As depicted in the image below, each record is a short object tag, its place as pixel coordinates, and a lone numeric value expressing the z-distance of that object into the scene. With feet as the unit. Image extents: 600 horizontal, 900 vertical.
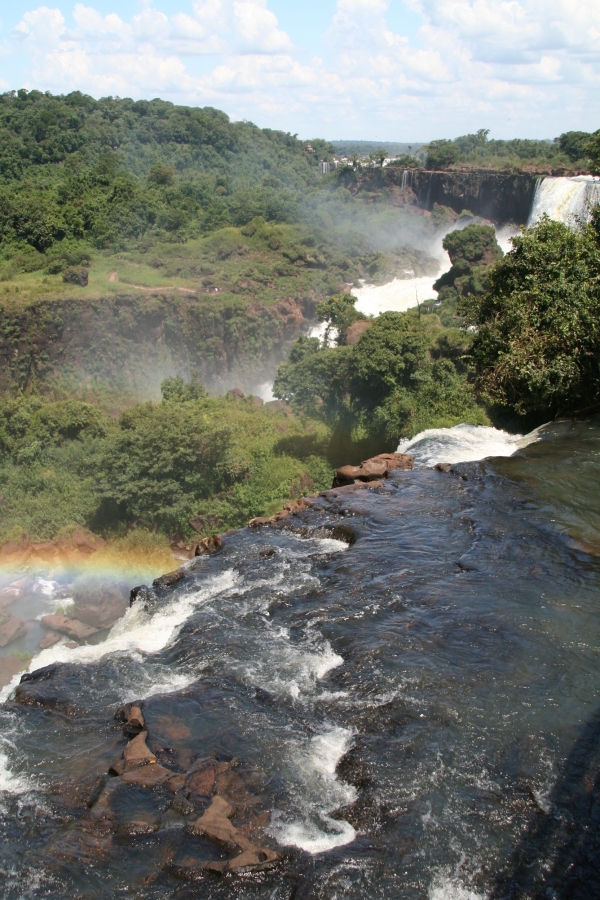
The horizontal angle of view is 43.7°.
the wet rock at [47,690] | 33.27
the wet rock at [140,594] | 42.60
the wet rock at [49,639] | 69.41
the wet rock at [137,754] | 28.58
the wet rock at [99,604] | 71.56
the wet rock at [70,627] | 70.28
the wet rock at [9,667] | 61.87
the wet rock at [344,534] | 47.29
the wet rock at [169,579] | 43.55
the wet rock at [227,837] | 23.82
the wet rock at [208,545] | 48.01
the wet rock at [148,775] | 27.61
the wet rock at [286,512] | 50.67
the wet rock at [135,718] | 30.66
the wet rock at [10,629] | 69.36
